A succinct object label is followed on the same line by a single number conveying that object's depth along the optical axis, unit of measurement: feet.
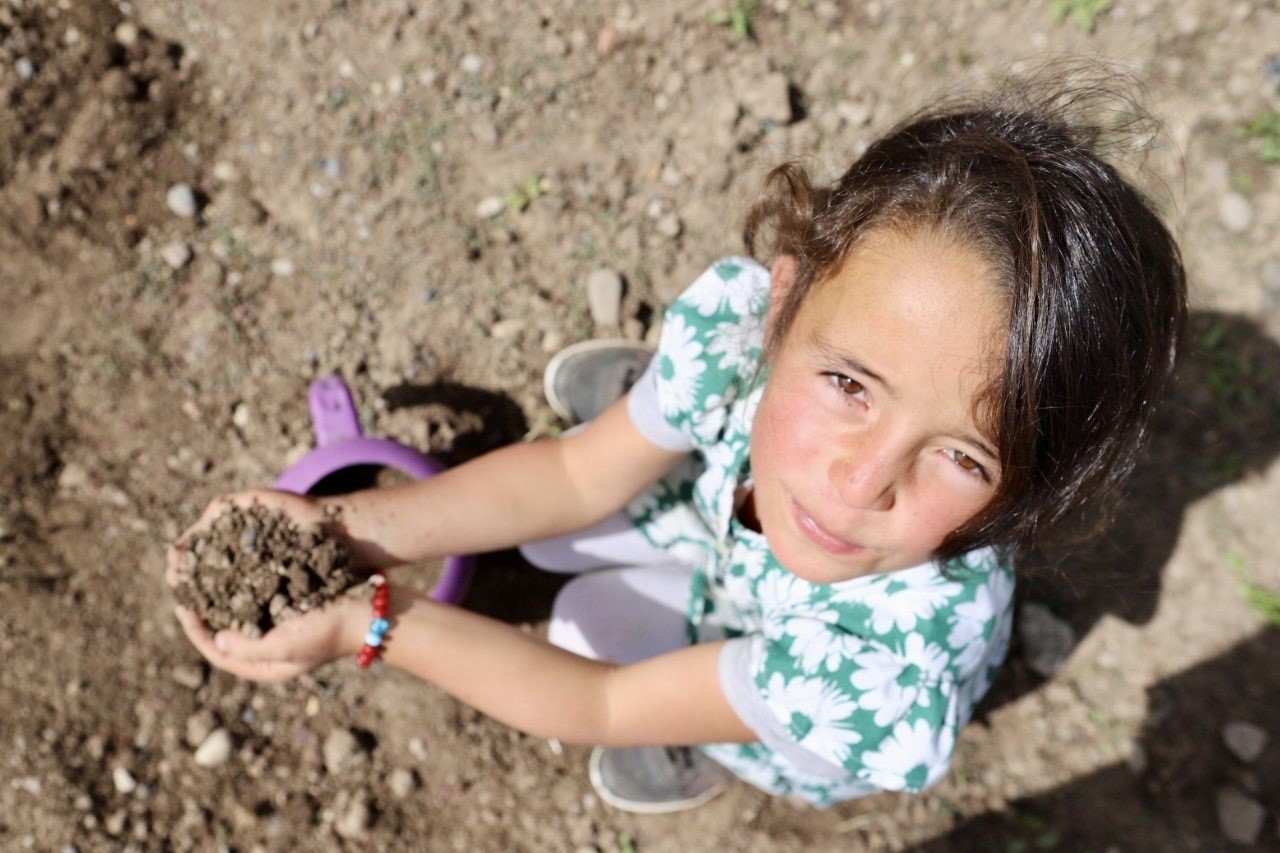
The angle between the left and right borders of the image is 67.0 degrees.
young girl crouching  4.18
